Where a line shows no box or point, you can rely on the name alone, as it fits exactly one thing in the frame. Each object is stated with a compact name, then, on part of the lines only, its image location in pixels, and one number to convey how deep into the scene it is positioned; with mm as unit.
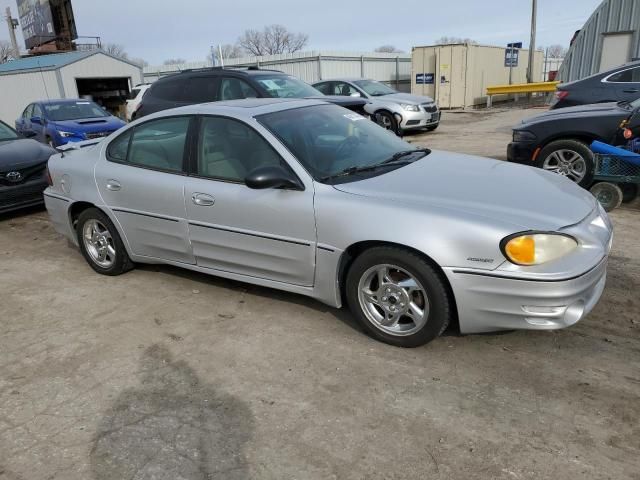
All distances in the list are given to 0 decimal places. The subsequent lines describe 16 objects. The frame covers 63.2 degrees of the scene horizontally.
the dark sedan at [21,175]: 7031
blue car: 11680
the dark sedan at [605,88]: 9586
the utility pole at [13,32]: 41969
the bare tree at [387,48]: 86975
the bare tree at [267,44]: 85500
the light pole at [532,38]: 25312
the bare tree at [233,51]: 81750
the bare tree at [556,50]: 92356
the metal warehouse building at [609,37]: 18375
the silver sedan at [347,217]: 2957
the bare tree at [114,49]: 80188
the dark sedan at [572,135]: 6328
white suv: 15625
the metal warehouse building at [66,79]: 22688
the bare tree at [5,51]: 73238
